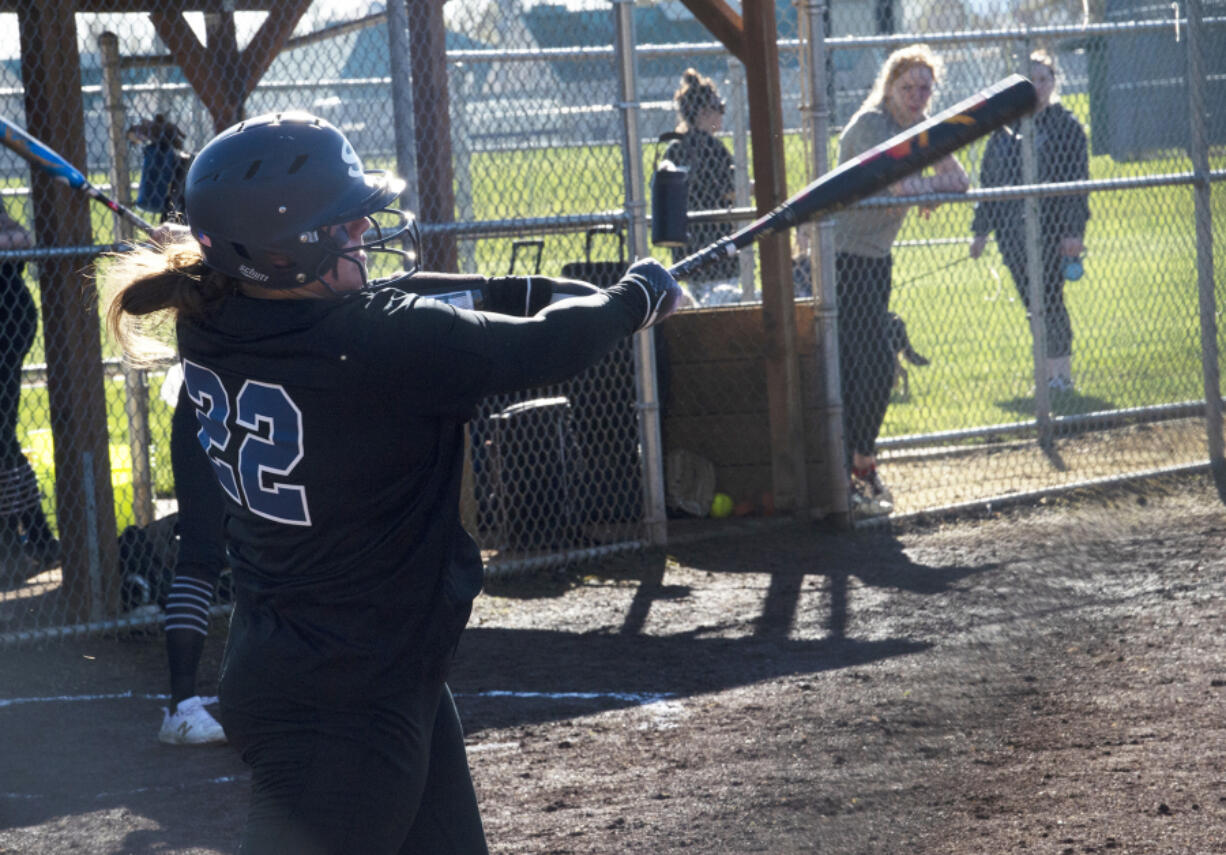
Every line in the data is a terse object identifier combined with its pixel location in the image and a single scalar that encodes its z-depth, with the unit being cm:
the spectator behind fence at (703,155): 1681
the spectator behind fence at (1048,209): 1789
